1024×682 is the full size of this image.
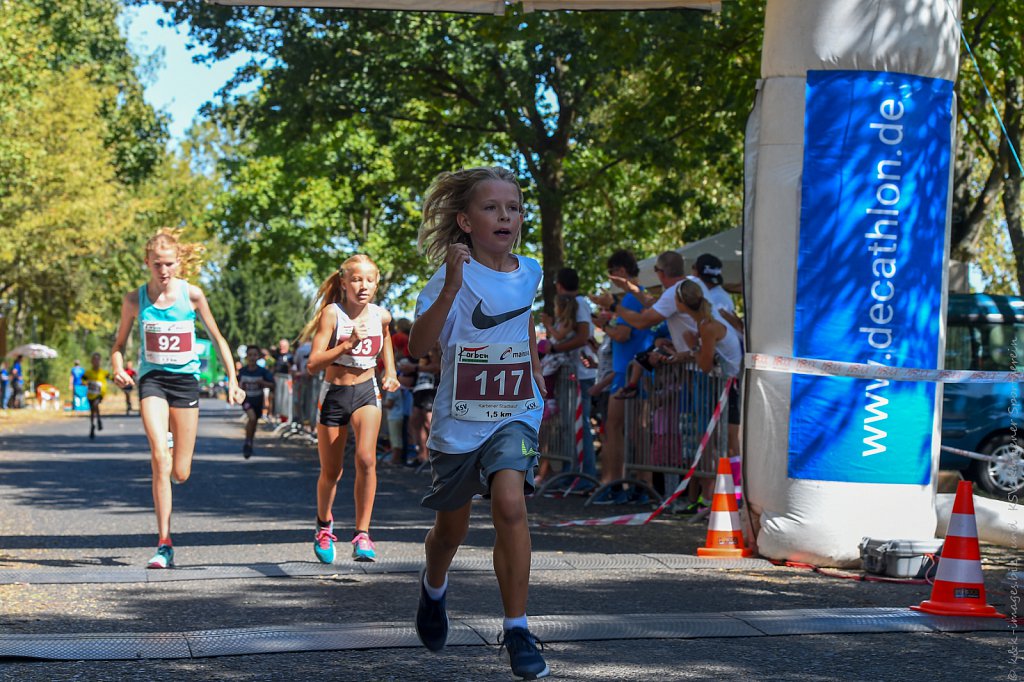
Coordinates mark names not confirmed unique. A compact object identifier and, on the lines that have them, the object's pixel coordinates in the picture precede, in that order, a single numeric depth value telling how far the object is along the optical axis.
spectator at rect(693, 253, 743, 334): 12.44
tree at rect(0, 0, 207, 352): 36.28
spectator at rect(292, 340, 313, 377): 26.89
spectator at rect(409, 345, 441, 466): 18.05
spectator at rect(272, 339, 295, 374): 32.09
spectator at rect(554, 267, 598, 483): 14.14
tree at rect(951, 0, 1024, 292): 18.16
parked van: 16.78
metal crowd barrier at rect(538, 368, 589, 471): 14.86
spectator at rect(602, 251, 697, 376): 12.26
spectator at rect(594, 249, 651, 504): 13.30
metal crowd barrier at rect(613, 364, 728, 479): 11.84
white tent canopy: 19.06
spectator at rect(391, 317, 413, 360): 19.62
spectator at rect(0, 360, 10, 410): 54.58
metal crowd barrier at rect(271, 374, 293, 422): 32.88
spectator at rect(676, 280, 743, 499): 11.52
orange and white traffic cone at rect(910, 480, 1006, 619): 6.95
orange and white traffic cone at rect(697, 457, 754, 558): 9.32
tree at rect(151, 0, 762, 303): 24.05
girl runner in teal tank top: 8.74
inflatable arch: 8.88
